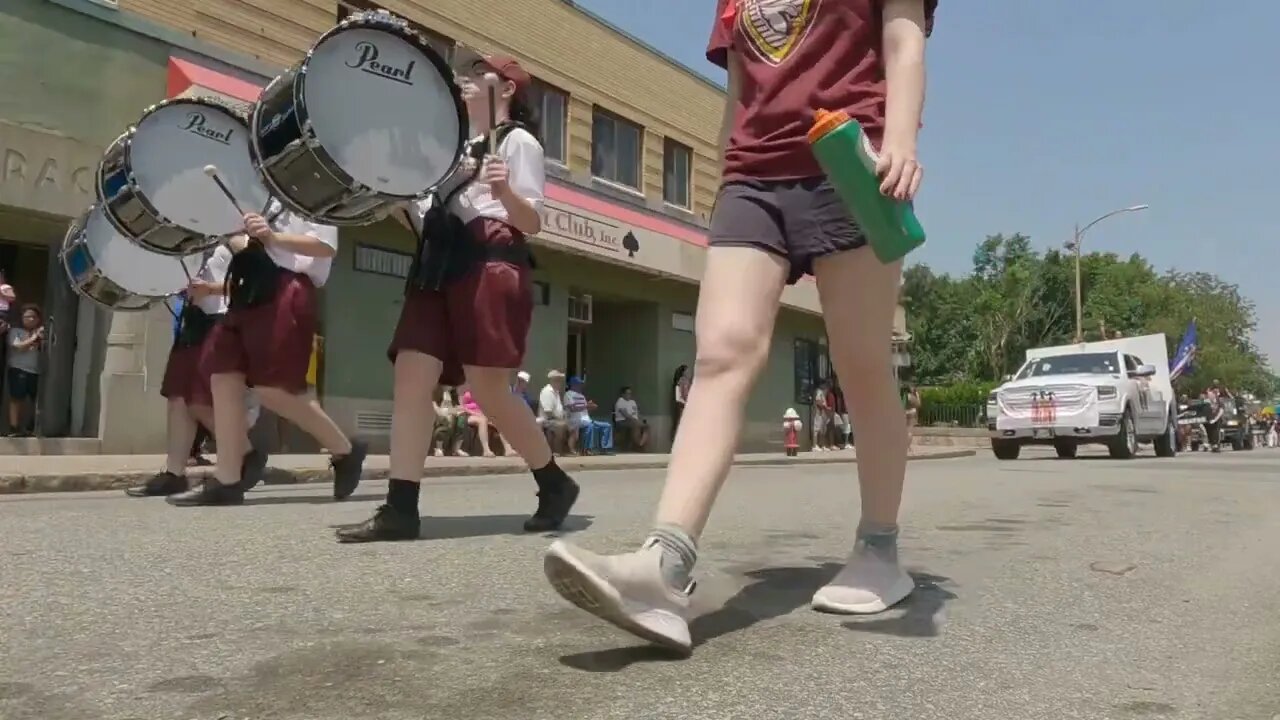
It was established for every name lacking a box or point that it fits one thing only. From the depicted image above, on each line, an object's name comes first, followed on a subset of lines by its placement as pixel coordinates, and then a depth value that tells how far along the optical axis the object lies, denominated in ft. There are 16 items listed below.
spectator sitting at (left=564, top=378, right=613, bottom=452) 55.57
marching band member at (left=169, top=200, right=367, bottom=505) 17.26
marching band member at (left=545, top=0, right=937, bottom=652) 8.58
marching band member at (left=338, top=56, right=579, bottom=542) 13.34
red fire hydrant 67.15
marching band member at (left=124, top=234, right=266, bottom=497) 20.79
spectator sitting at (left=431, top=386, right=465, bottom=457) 46.97
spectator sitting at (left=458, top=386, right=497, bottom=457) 46.85
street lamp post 121.19
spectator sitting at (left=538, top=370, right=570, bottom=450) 53.31
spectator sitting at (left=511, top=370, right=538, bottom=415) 49.88
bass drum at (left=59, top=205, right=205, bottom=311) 22.95
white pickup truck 54.19
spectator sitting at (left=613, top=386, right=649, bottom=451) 64.90
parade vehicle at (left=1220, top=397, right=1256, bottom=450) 99.60
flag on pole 88.33
